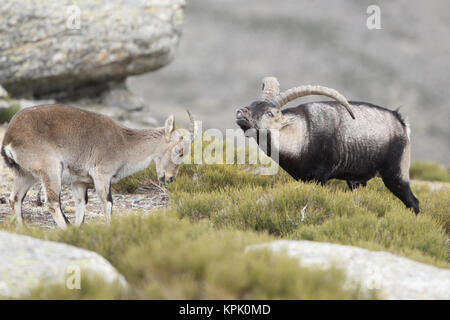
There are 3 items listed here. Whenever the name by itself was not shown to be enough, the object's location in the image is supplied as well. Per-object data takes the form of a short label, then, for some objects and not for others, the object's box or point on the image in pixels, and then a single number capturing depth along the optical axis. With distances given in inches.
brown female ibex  466.0
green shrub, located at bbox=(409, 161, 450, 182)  1069.1
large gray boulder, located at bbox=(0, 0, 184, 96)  934.4
